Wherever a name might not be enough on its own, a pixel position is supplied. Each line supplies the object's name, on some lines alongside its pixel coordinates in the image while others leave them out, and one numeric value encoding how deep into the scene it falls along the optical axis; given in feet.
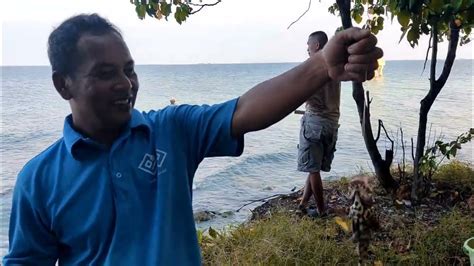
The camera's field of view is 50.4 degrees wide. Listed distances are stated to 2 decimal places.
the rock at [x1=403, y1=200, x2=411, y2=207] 17.59
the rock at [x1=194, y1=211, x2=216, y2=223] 23.23
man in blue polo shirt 5.04
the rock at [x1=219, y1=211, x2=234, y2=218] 23.71
